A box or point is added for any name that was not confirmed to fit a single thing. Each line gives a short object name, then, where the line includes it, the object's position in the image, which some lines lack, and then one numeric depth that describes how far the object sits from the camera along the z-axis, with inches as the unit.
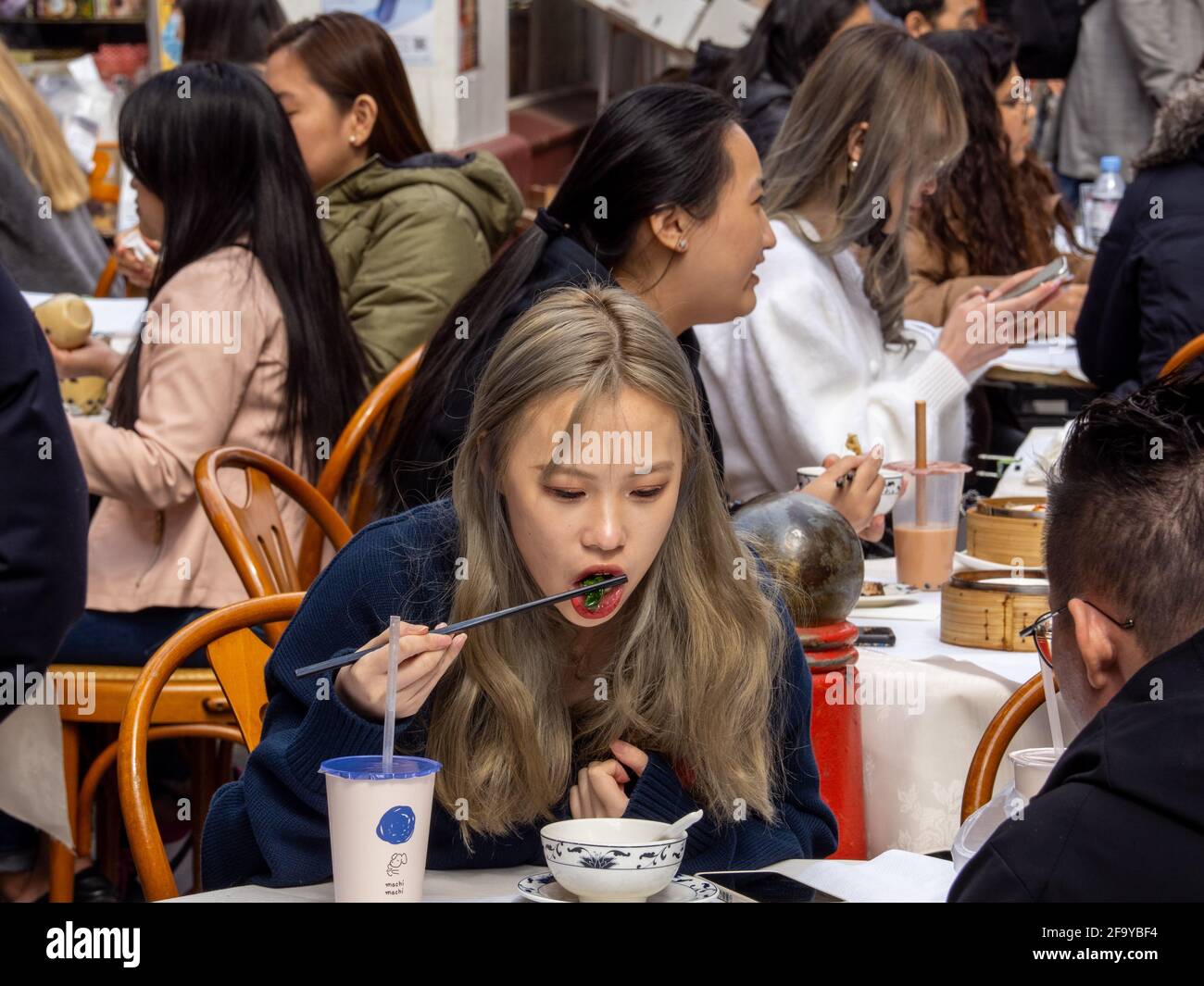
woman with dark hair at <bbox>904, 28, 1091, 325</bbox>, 192.4
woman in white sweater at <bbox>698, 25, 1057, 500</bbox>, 138.4
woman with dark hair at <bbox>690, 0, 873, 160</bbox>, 209.8
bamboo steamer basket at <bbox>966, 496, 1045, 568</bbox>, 112.1
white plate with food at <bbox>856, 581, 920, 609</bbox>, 109.5
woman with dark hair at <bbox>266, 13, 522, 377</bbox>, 155.9
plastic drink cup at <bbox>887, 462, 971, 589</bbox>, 112.1
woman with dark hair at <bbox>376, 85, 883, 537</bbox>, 109.9
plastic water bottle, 244.2
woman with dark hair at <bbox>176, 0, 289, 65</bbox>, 205.3
